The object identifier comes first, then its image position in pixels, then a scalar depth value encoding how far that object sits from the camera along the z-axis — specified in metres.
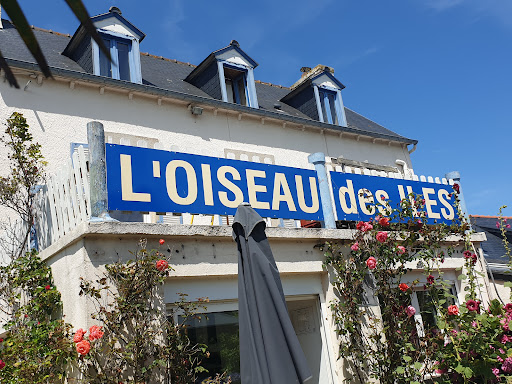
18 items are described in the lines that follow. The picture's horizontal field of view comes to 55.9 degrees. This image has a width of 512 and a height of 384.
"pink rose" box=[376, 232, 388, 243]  5.82
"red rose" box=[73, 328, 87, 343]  3.89
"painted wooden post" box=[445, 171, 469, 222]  7.83
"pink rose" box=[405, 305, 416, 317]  5.84
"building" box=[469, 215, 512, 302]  9.61
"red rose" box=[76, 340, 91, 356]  3.81
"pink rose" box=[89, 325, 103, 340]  3.91
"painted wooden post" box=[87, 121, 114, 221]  4.44
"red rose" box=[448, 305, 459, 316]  5.30
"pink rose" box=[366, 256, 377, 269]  5.65
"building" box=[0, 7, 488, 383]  4.84
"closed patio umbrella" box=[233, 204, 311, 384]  3.59
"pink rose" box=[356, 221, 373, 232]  5.92
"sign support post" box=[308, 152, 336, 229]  6.20
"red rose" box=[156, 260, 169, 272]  4.43
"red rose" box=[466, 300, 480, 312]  5.18
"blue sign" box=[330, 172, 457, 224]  6.46
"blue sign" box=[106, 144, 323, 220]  4.73
